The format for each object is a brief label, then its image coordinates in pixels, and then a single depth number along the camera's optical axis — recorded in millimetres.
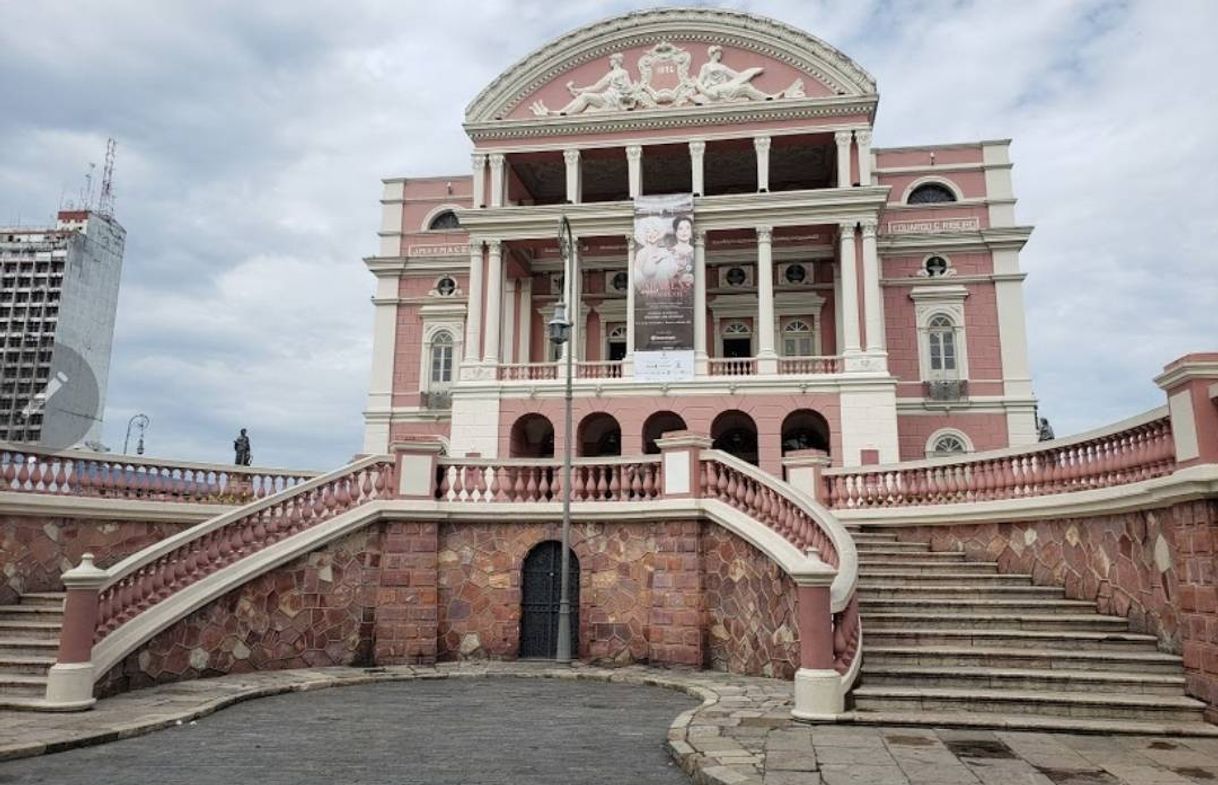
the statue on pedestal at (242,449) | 20783
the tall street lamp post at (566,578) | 11586
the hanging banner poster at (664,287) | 24141
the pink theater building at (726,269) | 24375
